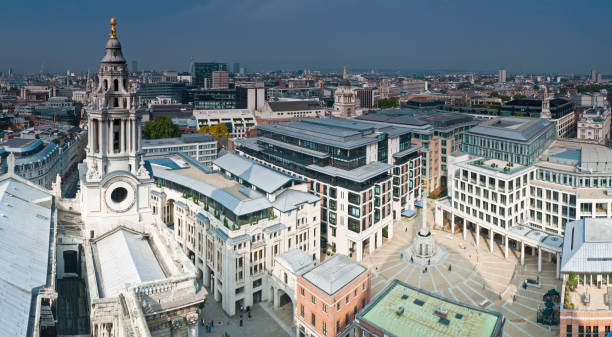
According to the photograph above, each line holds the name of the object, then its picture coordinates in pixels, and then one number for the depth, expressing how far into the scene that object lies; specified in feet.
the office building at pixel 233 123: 642.39
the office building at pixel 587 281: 171.94
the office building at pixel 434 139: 411.34
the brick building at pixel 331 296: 189.67
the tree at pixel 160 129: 546.26
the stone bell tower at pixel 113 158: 185.57
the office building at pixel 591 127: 571.28
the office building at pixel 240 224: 230.68
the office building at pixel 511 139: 329.93
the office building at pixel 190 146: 452.35
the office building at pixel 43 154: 385.09
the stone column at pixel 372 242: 300.98
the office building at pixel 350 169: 291.99
